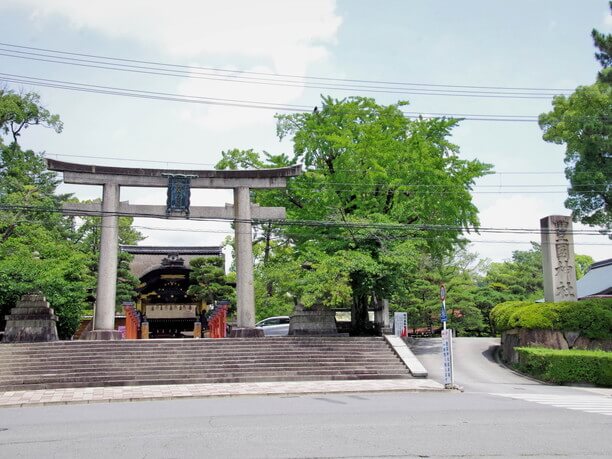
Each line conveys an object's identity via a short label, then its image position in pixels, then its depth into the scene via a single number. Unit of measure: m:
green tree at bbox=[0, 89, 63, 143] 36.72
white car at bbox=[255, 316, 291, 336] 30.40
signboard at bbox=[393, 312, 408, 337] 25.64
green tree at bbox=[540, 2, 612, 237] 25.89
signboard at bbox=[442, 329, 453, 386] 17.80
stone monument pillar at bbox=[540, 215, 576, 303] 24.16
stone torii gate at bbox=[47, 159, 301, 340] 23.17
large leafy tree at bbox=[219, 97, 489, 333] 23.94
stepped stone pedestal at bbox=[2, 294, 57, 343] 22.12
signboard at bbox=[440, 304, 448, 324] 18.02
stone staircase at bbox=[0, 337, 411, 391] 18.44
